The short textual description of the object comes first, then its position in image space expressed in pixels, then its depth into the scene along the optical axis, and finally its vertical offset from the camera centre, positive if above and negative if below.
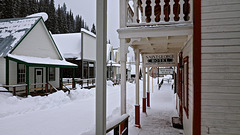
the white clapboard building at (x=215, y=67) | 2.64 +0.04
